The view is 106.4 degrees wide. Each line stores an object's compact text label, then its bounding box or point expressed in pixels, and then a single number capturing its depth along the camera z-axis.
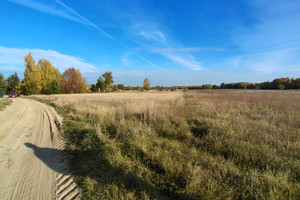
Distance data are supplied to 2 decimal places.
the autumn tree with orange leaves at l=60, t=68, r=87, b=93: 52.67
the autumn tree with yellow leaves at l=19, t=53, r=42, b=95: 43.30
